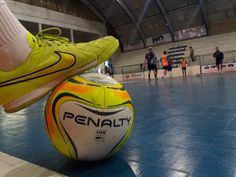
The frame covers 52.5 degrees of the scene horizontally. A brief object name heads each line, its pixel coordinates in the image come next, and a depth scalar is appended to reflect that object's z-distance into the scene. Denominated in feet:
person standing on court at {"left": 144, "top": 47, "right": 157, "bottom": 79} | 40.57
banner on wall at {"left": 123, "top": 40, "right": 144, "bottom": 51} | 90.27
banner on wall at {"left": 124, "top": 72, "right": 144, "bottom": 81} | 66.63
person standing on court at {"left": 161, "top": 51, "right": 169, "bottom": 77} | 45.51
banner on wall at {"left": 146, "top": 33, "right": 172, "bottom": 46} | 84.84
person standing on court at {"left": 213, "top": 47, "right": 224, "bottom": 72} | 47.46
